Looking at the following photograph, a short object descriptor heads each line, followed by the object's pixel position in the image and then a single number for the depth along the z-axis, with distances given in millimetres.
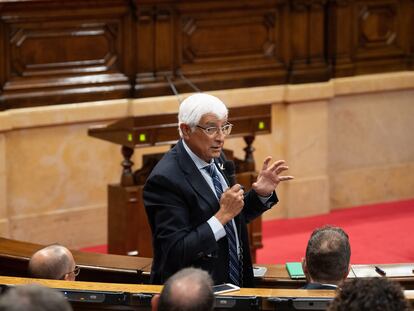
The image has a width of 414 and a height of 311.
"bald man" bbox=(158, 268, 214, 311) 6164
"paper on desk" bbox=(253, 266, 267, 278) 9445
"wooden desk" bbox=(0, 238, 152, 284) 9875
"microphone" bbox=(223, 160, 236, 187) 9023
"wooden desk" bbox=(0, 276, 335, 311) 7777
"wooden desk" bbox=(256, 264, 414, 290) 9297
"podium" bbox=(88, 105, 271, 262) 13836
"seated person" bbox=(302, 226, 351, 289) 7965
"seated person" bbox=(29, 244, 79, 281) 8539
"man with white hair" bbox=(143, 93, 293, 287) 8227
